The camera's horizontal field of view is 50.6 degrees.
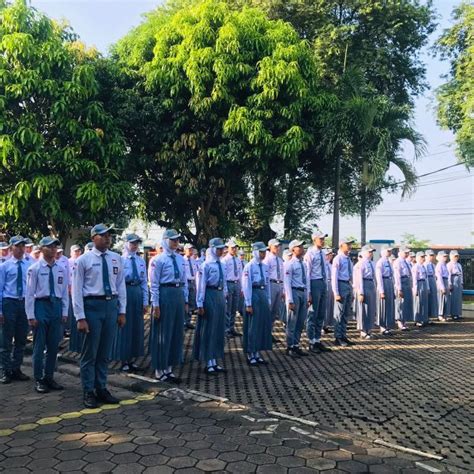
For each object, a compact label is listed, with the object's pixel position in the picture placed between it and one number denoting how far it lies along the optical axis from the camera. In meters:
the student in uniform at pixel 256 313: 7.61
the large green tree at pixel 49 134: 11.92
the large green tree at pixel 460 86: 15.95
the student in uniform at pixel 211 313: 7.00
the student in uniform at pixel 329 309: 11.07
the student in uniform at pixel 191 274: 11.84
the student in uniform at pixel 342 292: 9.30
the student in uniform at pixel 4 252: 7.83
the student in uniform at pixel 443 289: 13.24
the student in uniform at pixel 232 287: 10.33
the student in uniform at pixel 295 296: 8.23
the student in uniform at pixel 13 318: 6.57
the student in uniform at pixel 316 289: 8.69
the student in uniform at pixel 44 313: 6.04
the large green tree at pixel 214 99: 13.95
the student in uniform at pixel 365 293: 10.12
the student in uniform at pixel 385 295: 10.76
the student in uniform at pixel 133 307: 7.35
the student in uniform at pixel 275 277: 9.88
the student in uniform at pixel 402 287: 11.59
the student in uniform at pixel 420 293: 12.20
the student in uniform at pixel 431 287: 12.73
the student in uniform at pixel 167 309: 6.49
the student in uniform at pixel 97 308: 5.39
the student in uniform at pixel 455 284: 13.47
